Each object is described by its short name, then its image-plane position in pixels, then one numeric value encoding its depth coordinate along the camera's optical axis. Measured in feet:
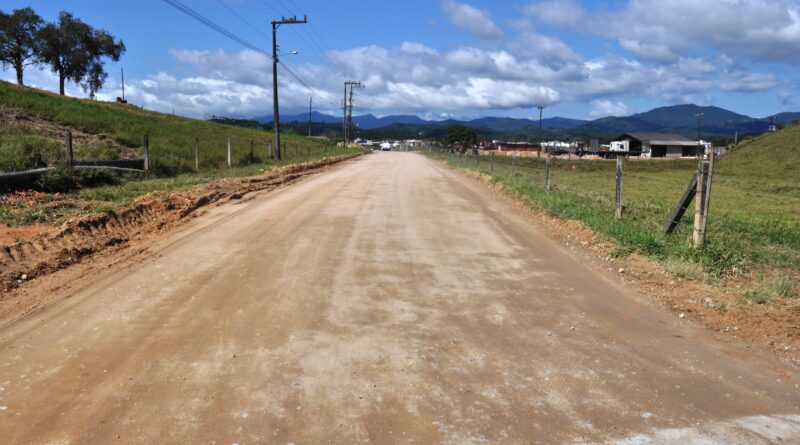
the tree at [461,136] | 435.94
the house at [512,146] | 445.42
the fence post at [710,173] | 26.16
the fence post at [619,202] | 37.19
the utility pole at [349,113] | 285.00
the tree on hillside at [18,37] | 204.03
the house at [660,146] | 357.10
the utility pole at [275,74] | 111.88
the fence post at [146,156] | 60.12
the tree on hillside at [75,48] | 213.66
